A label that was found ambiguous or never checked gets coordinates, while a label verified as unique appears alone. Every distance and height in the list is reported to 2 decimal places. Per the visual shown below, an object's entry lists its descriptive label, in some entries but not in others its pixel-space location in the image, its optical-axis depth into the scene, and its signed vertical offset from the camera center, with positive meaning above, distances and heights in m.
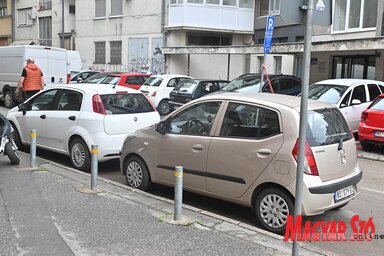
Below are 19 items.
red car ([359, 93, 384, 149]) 10.41 -1.14
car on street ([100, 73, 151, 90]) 18.31 -0.51
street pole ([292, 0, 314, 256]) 3.52 -0.27
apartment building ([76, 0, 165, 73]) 28.14 +2.13
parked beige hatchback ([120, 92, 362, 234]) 5.08 -0.98
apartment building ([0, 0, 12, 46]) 40.47 +3.62
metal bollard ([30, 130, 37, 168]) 7.59 -1.41
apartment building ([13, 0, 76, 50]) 34.72 +3.37
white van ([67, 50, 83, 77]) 22.53 +0.12
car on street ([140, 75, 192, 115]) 17.47 -0.82
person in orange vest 12.97 -0.46
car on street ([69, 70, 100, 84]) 21.48 -0.50
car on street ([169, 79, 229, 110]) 16.27 -0.75
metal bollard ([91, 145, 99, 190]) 6.43 -1.43
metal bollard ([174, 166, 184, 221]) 5.21 -1.43
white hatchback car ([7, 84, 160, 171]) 7.76 -0.93
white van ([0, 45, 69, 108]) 16.72 -0.02
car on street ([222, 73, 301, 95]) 14.88 -0.44
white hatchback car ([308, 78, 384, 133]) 11.89 -0.54
